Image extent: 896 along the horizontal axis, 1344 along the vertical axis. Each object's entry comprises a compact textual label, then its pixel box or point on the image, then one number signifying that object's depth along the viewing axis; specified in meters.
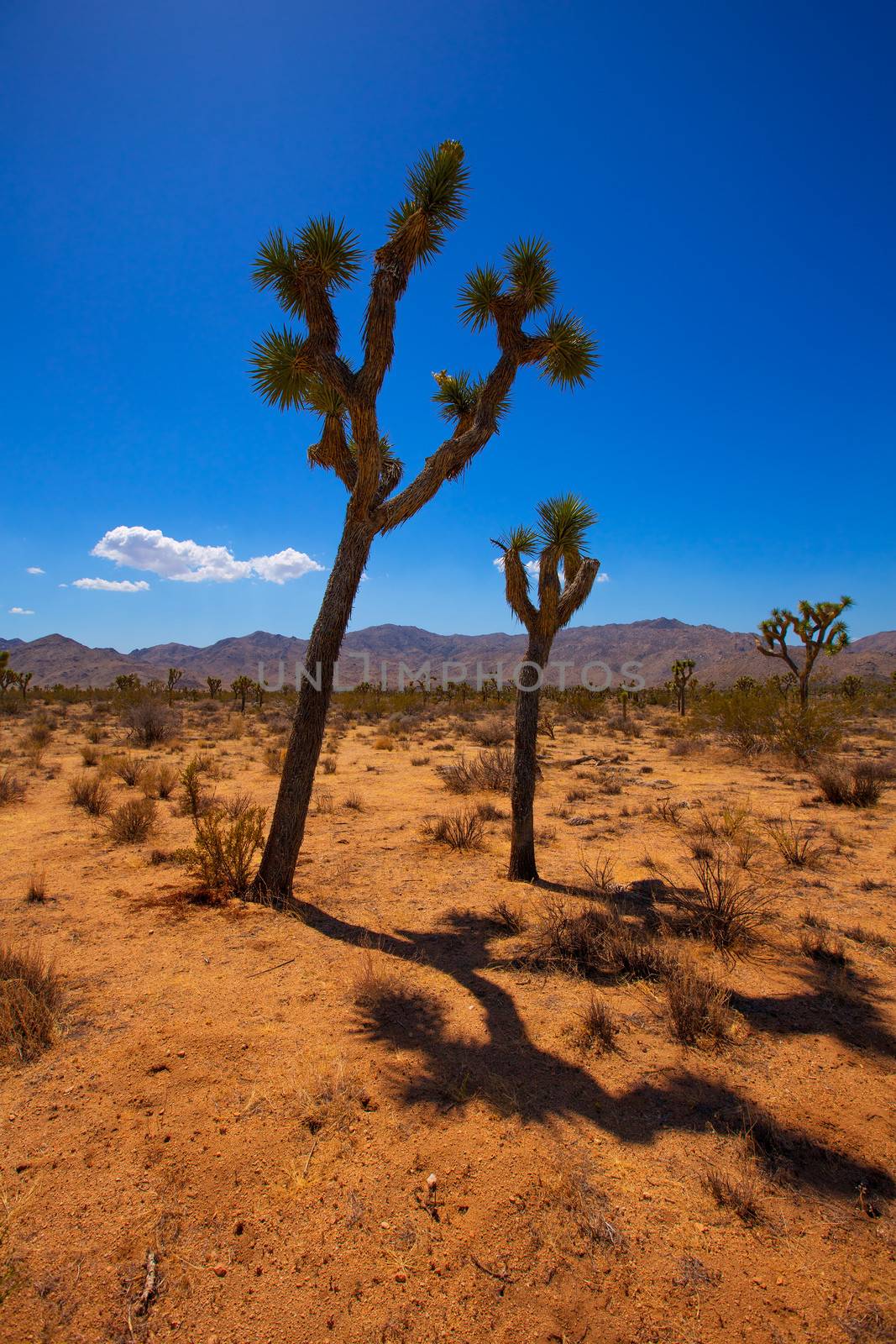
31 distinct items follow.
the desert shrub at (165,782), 10.05
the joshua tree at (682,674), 26.97
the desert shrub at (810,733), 13.31
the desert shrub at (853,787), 9.55
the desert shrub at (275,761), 12.76
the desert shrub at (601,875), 6.00
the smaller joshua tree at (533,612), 6.43
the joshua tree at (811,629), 17.48
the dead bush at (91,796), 8.80
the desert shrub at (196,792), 6.84
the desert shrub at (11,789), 9.35
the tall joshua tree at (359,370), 5.84
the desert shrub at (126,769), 10.95
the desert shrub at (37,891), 5.59
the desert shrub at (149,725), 16.28
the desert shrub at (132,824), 7.54
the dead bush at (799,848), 6.92
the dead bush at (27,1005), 3.43
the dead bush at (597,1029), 3.62
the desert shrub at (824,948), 4.69
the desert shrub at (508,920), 5.29
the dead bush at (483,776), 11.12
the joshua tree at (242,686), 28.83
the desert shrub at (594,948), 4.54
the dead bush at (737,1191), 2.46
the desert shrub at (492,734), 17.97
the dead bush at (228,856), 5.94
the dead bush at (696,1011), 3.68
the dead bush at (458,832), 7.76
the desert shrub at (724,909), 4.97
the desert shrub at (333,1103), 2.96
